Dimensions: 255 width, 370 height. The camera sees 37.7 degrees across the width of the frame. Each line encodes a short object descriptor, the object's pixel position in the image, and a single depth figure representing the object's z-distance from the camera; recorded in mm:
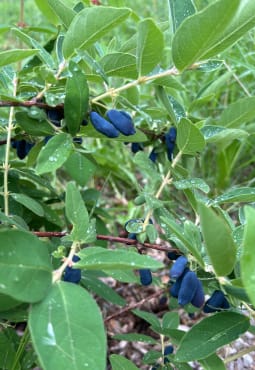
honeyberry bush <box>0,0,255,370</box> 148
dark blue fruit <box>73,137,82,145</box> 239
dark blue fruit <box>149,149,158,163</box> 273
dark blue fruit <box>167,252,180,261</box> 216
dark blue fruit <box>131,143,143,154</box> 279
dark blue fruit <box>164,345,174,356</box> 265
